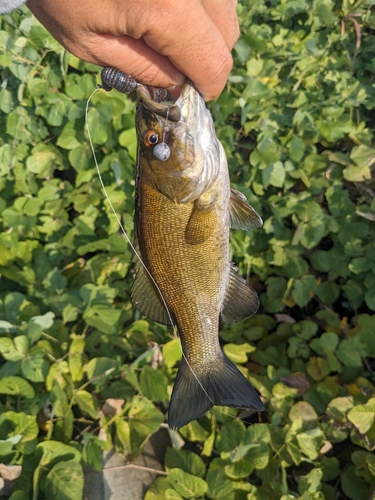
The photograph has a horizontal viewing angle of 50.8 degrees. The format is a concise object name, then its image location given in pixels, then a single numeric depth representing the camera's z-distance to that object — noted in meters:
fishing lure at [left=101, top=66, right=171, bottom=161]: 0.19
